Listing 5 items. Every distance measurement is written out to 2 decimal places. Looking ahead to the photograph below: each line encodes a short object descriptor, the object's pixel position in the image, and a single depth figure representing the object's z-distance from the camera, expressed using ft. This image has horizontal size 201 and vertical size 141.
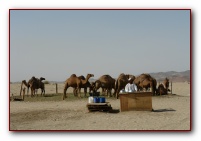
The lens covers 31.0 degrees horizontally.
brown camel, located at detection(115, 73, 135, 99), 78.75
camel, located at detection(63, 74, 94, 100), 86.89
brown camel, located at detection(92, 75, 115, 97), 89.59
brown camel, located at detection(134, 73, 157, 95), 90.79
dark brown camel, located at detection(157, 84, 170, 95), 93.41
